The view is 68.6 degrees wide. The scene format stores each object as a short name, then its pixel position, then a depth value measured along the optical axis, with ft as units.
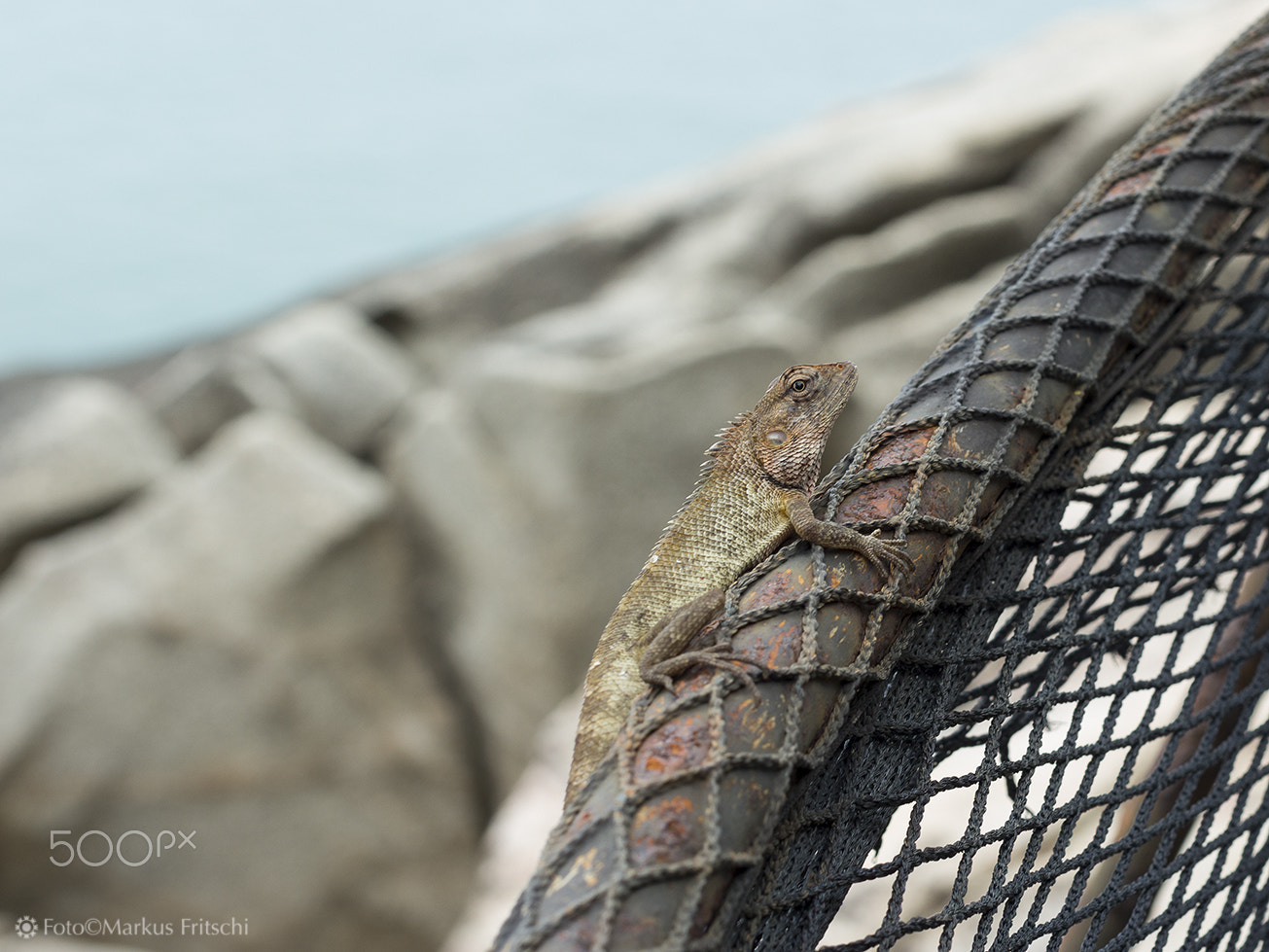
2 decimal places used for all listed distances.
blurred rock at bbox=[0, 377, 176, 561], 22.26
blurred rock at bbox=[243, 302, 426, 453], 25.27
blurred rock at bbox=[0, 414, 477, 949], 19.85
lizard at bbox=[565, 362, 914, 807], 4.58
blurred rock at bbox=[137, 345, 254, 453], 24.76
